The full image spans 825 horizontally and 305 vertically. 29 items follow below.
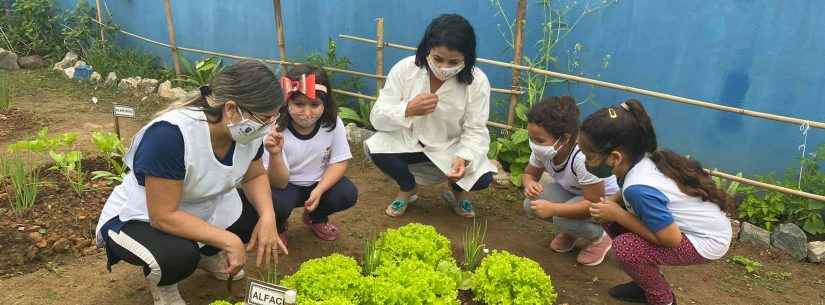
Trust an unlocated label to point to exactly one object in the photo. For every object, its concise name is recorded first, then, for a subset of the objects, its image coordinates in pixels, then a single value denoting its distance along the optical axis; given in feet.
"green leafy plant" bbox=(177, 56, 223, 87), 23.99
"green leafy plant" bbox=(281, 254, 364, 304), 8.79
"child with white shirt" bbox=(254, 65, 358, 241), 10.52
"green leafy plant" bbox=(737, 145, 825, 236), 13.15
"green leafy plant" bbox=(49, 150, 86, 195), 12.79
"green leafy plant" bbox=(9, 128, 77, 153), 11.93
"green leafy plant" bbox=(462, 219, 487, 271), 10.98
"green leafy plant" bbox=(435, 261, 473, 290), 10.23
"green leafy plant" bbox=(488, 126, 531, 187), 16.03
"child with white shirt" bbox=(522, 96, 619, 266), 10.78
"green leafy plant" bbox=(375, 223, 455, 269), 10.28
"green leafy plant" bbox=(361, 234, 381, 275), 10.30
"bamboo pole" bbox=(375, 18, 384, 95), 18.05
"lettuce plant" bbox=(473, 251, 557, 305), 9.65
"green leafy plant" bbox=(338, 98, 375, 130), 19.06
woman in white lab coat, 12.77
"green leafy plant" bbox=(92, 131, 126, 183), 13.20
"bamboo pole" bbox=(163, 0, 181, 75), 23.71
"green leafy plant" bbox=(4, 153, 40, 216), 11.90
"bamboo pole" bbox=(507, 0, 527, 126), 15.58
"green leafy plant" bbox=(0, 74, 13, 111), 20.03
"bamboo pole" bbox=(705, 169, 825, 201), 12.87
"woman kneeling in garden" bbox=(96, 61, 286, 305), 7.80
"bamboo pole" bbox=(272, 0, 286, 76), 19.45
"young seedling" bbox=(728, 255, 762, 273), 12.36
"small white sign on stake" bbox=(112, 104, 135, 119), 13.17
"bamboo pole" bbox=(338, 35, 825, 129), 12.98
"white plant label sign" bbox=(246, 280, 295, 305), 7.14
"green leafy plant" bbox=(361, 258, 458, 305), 8.70
